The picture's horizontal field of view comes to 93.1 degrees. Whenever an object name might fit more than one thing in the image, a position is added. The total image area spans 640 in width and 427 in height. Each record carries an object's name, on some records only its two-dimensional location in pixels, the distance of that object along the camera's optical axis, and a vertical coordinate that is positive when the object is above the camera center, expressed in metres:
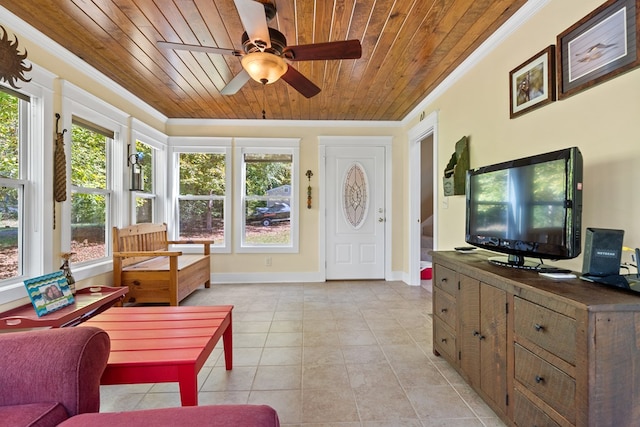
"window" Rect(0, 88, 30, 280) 2.20 +0.27
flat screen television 1.39 +0.04
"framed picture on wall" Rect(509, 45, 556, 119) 1.84 +0.86
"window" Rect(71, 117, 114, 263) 2.87 +0.25
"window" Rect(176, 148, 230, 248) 4.60 +0.27
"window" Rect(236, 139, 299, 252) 4.64 +0.20
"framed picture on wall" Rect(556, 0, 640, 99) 1.37 +0.84
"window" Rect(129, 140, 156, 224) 3.90 +0.31
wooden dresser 1.04 -0.55
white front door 4.70 -0.03
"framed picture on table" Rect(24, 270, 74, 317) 2.06 -0.56
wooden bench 3.16 -0.63
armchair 0.88 -0.59
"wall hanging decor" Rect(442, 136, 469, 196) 2.75 +0.43
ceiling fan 1.80 +1.02
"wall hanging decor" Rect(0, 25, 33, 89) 2.04 +1.06
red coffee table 1.39 -0.68
